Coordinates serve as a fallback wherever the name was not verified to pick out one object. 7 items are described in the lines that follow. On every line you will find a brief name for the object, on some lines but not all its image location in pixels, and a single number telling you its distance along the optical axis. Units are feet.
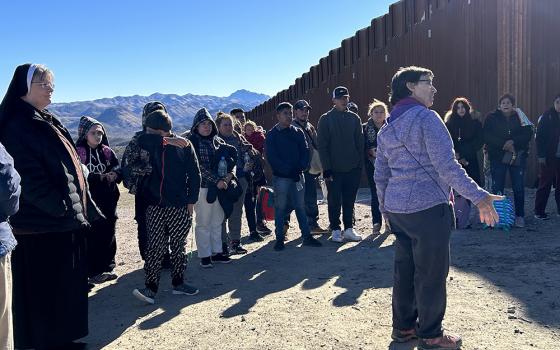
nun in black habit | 11.05
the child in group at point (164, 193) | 15.23
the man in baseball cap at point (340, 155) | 22.76
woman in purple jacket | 10.12
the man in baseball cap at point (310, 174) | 25.07
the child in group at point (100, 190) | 18.26
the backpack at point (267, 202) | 25.02
